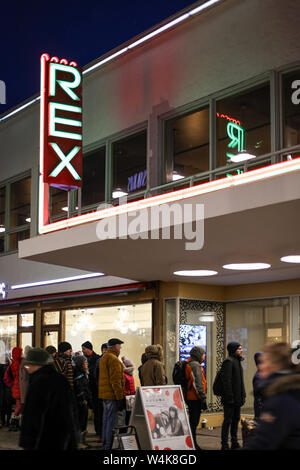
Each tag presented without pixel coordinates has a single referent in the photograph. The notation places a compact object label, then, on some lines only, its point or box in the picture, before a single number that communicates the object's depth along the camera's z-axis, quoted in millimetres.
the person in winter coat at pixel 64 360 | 11095
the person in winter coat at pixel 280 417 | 4145
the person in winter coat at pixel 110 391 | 10391
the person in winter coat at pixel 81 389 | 11242
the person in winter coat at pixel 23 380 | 11719
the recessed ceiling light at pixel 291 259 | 11083
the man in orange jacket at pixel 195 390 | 10727
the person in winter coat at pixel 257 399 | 10440
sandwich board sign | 8953
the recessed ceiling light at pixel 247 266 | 12125
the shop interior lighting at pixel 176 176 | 14612
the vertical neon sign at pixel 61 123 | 13367
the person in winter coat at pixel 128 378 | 11797
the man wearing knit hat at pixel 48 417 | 5590
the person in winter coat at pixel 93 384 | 12407
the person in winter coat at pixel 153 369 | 10625
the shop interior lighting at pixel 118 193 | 15877
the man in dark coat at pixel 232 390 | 10680
